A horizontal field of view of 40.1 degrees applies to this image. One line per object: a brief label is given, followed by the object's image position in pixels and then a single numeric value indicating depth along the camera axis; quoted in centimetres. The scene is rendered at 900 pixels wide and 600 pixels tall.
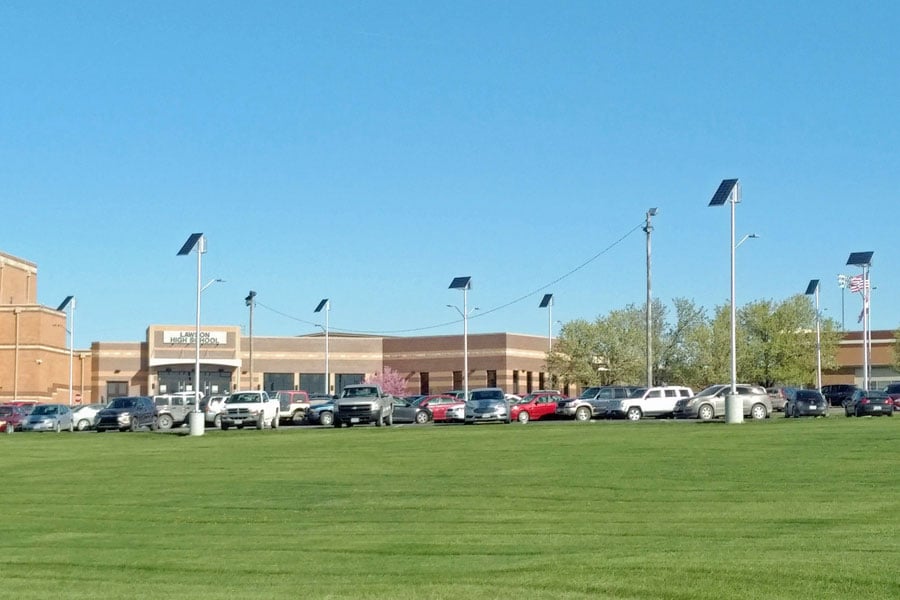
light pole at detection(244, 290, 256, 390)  8994
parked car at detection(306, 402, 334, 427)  5746
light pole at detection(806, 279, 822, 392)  8546
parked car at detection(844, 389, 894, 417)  5597
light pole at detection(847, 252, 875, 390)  7381
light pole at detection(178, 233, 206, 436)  4516
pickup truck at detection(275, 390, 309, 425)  6069
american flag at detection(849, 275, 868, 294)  7606
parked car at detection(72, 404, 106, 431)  5988
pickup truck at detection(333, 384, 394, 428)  5238
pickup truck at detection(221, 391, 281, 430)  5247
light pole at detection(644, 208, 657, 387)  6556
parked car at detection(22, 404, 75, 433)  5794
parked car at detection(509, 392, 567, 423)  6241
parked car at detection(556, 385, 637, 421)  5894
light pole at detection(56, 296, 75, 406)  8538
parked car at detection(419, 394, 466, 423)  6122
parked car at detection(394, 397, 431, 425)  6022
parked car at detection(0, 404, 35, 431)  6022
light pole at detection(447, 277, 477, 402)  8135
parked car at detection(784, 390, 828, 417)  5522
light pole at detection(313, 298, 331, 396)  9594
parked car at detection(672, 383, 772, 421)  5288
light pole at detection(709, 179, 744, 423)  4184
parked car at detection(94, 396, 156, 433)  5553
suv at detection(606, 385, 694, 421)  5769
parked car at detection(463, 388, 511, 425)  5416
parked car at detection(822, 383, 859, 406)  8081
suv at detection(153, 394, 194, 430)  5719
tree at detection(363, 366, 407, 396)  10519
